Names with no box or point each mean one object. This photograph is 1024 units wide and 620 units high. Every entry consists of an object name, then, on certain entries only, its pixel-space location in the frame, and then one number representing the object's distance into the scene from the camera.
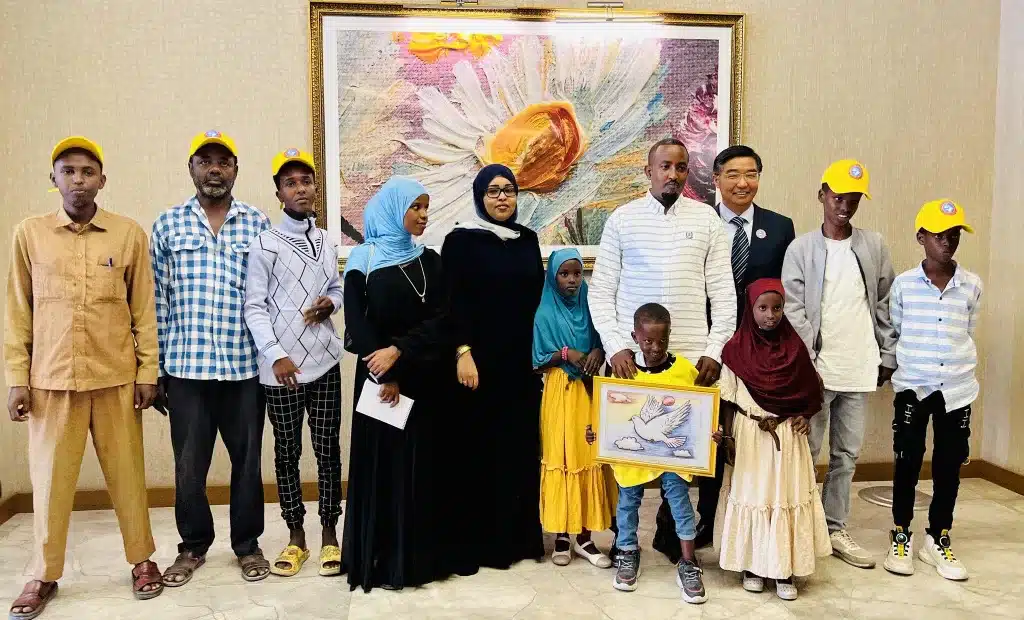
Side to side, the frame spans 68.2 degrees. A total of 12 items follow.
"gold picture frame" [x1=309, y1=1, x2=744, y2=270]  4.04
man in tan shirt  2.87
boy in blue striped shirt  3.16
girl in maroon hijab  2.90
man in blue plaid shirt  3.06
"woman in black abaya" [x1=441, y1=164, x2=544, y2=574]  3.18
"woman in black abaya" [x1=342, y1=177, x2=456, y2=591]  2.96
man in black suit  3.32
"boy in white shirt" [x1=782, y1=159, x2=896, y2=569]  3.23
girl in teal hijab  3.21
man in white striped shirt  3.05
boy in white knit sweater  3.10
